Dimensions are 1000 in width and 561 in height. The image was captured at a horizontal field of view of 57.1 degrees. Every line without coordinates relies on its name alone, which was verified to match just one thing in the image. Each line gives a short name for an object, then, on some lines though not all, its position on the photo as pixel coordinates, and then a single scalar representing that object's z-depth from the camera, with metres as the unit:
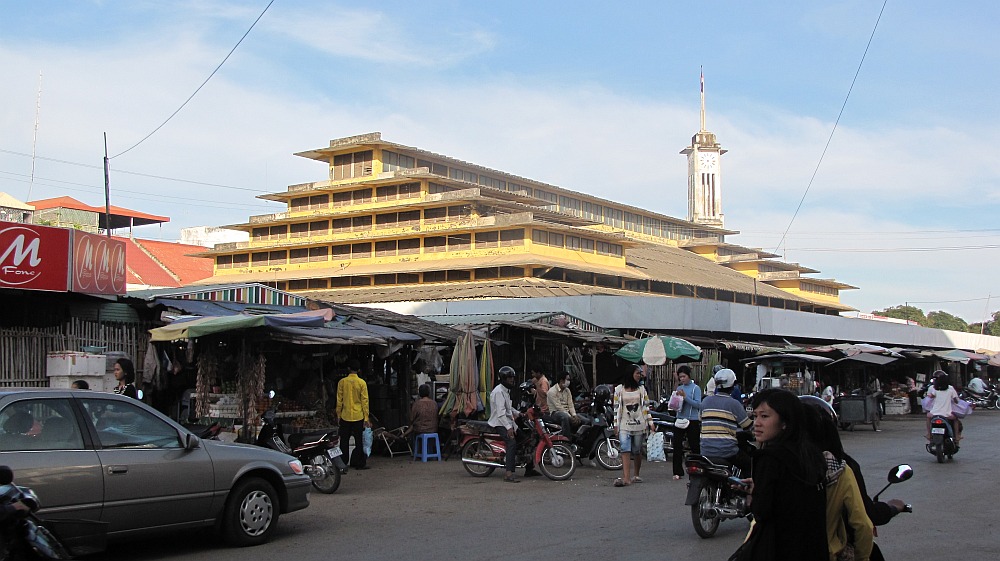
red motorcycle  13.46
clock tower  106.25
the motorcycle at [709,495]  8.67
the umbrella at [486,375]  17.39
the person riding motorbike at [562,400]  15.34
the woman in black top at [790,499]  3.79
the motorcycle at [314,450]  11.54
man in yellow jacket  13.85
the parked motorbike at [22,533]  4.78
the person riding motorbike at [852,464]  3.98
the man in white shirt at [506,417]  13.41
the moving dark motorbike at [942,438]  15.24
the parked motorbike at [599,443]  14.65
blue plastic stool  16.02
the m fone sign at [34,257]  12.84
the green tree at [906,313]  112.38
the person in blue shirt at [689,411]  12.90
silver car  6.85
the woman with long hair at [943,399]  15.51
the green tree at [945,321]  111.07
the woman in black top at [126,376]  11.27
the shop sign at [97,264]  13.85
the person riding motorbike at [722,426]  9.13
